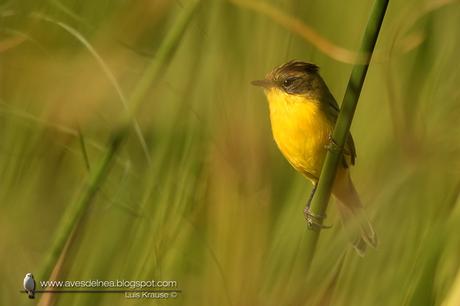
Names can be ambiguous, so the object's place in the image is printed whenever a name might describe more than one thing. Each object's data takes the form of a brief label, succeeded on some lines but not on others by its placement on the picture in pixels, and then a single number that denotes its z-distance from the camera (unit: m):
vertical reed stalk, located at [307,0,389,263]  3.83
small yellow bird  3.90
